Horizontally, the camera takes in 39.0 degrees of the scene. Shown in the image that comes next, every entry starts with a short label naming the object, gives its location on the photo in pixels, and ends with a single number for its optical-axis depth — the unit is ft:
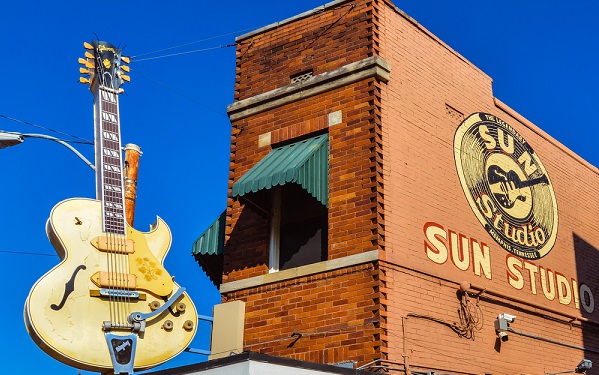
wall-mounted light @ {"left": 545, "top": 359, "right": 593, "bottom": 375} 46.77
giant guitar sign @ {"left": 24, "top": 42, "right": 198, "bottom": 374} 35.86
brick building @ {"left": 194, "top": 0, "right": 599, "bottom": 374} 40.88
